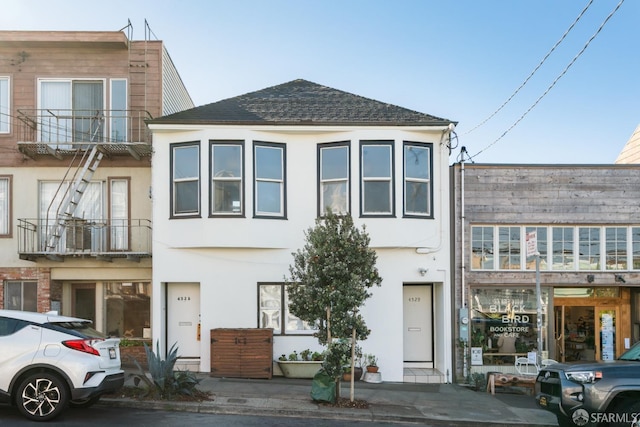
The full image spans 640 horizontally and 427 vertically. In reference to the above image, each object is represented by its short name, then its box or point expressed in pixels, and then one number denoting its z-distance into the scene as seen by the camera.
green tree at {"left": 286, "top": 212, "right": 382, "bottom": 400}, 10.84
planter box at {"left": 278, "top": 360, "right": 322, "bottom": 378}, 14.16
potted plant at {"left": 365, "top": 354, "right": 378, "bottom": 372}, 14.30
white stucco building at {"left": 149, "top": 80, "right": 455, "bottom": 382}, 14.30
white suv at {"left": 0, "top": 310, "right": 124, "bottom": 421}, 9.12
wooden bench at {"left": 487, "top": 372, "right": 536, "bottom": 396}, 13.52
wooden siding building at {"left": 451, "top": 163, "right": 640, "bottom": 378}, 14.80
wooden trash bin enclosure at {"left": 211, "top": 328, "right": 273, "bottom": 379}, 13.67
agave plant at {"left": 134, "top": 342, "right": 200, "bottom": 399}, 11.02
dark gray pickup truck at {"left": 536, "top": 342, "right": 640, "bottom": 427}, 8.62
